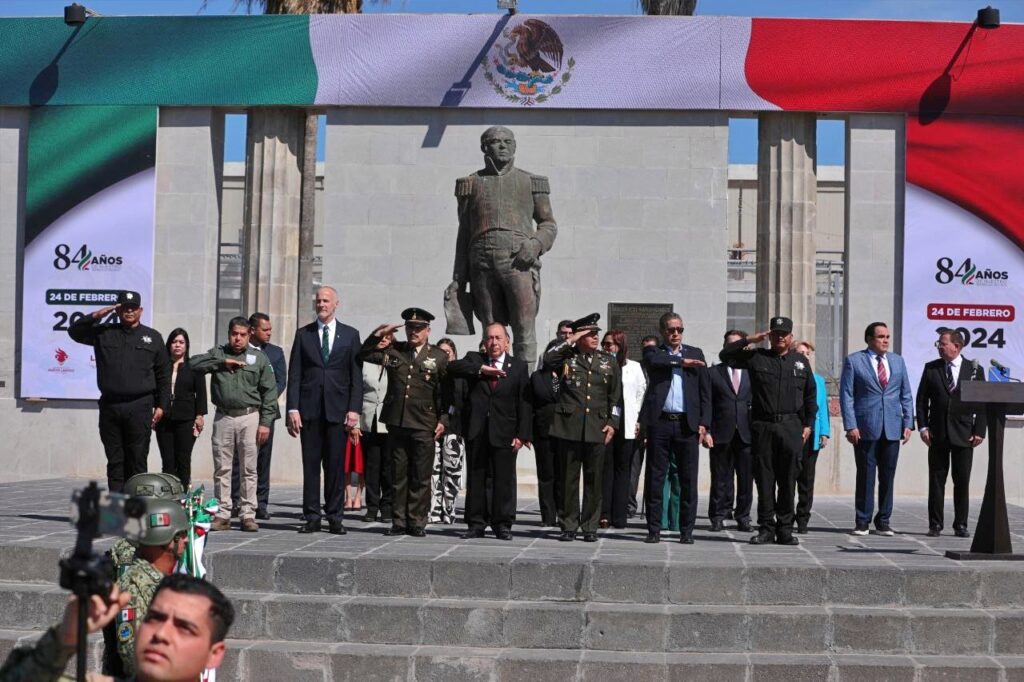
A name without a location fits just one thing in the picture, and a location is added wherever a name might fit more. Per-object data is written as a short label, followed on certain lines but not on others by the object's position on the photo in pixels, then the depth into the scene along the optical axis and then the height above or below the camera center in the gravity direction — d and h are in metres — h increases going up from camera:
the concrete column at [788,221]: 16.88 +1.88
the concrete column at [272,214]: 17.38 +1.89
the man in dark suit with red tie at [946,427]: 11.09 -0.36
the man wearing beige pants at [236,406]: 10.41 -0.29
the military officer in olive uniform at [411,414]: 10.20 -0.31
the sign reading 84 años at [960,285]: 16.11 +1.10
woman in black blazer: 11.26 -0.44
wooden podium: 9.21 -0.64
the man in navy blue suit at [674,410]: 10.45 -0.26
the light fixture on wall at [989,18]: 16.03 +4.10
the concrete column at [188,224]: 17.19 +1.73
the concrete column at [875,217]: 16.52 +1.89
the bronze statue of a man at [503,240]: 12.08 +1.13
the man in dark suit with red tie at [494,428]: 10.23 -0.41
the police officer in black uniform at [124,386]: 10.21 -0.15
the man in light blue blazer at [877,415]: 11.09 -0.28
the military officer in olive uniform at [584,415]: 10.13 -0.30
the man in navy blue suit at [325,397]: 10.24 -0.20
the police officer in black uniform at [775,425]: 10.16 -0.35
